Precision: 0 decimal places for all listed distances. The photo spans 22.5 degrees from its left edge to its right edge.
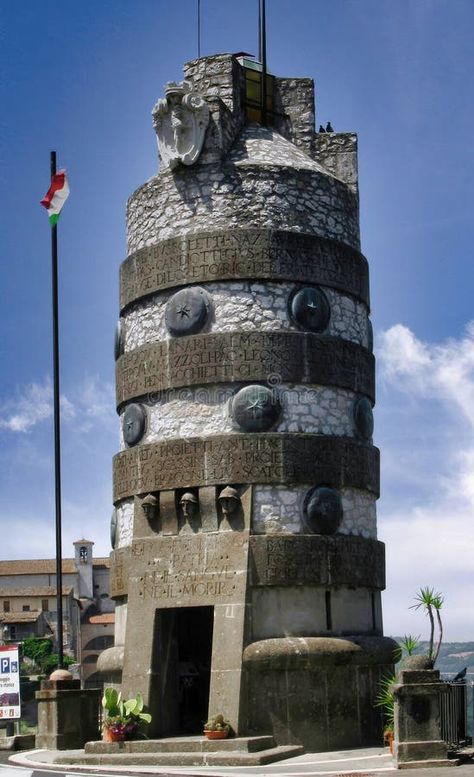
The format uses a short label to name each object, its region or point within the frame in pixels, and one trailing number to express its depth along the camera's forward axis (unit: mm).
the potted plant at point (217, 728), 20766
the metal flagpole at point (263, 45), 28000
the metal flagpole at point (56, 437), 26172
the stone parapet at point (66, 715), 24078
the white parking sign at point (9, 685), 26891
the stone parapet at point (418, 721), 18609
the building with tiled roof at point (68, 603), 107938
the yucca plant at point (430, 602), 20266
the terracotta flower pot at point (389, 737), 20211
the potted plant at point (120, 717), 21594
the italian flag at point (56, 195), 28891
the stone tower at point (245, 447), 22359
